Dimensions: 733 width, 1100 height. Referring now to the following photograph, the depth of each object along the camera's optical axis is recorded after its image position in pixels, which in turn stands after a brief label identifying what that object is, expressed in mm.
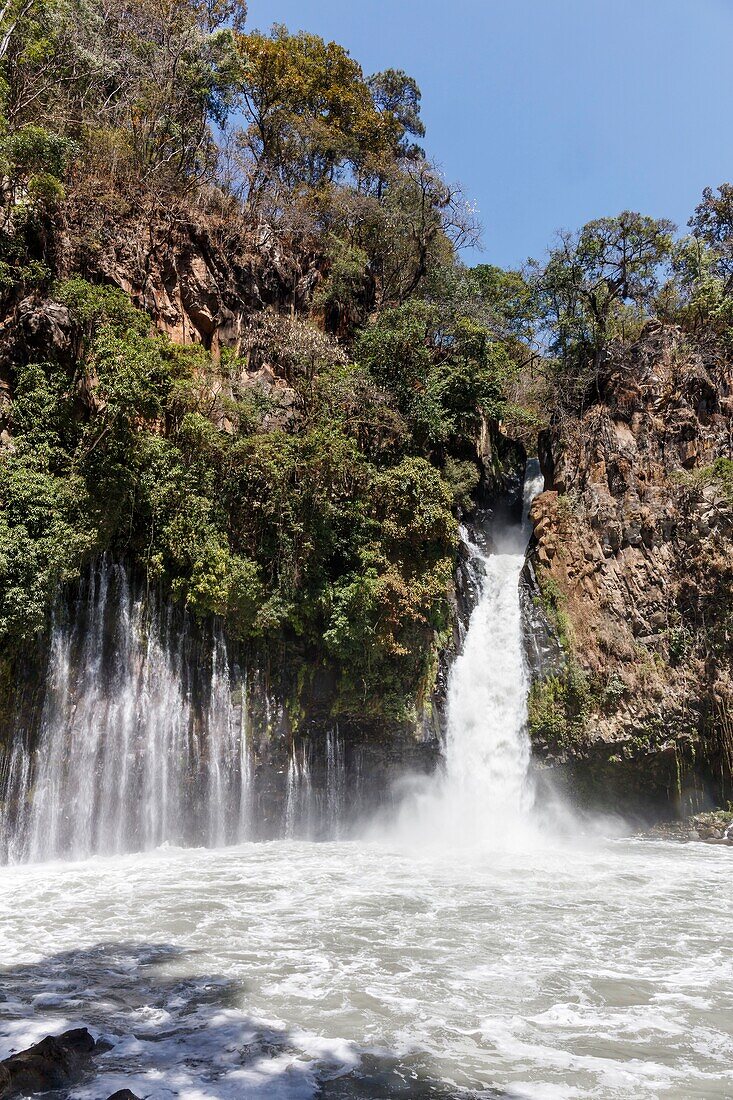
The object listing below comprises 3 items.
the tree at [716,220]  24103
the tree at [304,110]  27922
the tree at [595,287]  22609
